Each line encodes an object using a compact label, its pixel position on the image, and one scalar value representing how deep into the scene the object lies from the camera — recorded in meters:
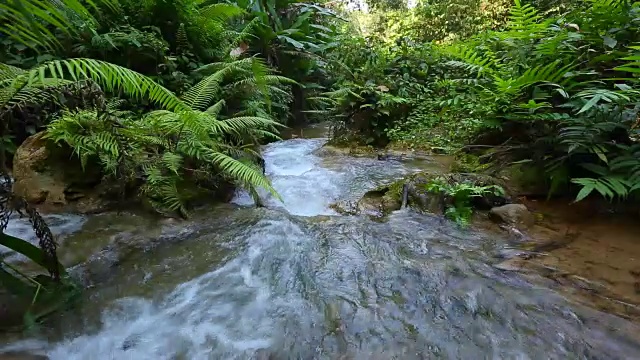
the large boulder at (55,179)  3.03
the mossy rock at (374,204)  3.28
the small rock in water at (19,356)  1.50
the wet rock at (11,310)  1.67
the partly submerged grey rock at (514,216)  2.73
